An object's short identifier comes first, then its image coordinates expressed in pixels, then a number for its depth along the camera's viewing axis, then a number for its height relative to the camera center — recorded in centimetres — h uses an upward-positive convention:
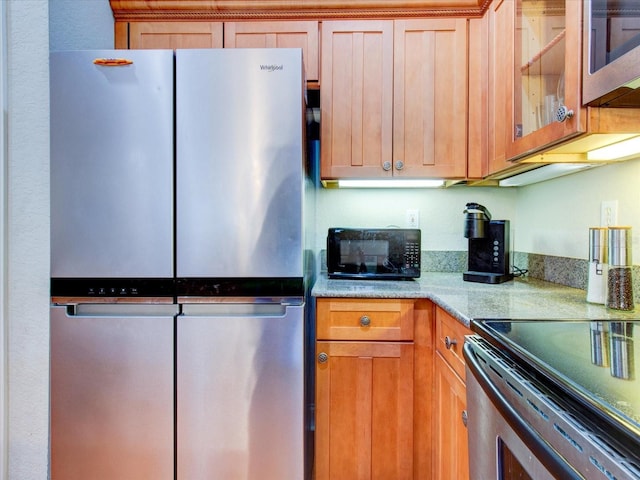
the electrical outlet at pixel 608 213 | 118 +9
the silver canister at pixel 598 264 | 104 -8
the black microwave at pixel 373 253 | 152 -7
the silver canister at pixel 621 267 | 97 -8
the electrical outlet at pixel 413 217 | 186 +12
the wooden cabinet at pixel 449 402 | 104 -54
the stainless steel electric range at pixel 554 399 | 42 -24
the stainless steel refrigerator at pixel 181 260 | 120 -8
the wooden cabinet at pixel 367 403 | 130 -62
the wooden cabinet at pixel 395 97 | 152 +63
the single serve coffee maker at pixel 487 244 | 145 -2
